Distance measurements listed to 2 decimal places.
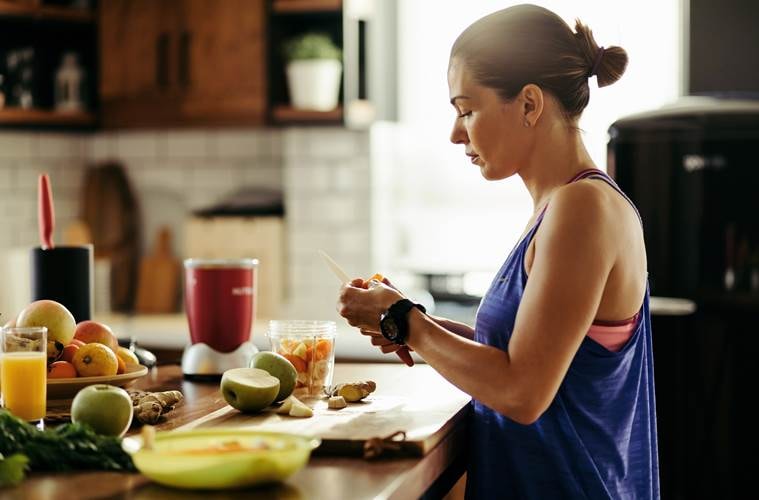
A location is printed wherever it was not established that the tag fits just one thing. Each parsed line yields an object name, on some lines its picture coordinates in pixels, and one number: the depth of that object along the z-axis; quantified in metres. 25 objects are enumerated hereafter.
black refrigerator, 3.42
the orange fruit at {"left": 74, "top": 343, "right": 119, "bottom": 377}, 1.91
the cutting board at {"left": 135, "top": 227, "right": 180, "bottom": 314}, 4.73
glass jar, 2.09
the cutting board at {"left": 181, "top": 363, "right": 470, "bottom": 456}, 1.62
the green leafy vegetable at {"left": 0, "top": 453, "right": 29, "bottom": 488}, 1.41
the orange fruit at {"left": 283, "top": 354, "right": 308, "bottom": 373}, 2.09
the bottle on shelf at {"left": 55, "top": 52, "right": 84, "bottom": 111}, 4.58
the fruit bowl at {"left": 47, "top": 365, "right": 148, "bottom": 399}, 1.86
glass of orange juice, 1.71
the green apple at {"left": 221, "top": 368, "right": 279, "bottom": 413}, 1.85
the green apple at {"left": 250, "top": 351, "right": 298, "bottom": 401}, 1.95
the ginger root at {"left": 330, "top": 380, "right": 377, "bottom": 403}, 1.96
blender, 2.37
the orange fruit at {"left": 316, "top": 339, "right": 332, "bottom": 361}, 2.11
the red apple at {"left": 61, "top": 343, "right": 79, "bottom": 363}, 1.92
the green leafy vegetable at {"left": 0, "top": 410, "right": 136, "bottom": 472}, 1.49
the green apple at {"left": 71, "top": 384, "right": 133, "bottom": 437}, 1.61
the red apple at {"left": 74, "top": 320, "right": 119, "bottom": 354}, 2.05
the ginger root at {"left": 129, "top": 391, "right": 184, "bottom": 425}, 1.78
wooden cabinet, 4.34
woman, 1.66
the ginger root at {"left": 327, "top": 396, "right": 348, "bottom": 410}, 1.90
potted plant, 4.23
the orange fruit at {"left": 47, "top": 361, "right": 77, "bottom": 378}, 1.88
